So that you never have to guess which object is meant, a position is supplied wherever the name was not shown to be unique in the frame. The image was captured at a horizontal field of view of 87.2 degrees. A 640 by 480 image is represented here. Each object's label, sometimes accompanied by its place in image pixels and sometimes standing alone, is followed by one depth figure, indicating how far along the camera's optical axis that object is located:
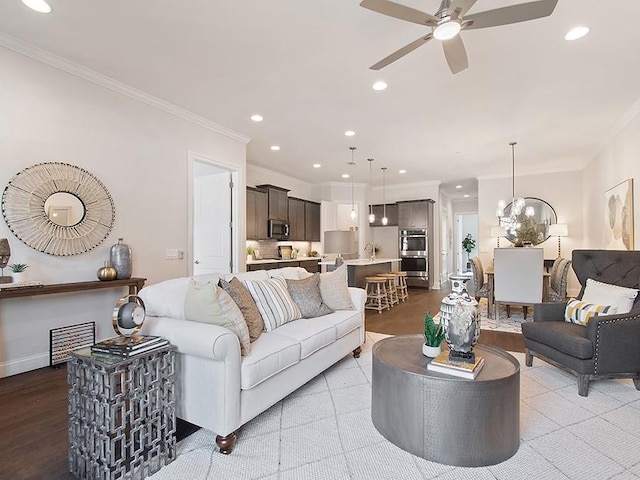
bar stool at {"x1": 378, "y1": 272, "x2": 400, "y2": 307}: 6.23
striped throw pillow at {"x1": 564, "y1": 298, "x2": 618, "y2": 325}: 2.74
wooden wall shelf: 2.65
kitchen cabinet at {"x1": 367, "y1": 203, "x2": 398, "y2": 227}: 9.21
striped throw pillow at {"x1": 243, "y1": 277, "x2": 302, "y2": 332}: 2.65
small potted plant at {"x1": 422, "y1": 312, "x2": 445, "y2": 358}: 2.10
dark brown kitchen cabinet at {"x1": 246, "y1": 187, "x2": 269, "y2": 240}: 6.23
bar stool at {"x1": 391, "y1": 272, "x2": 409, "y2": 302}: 6.90
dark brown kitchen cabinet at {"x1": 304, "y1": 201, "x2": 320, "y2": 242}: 7.88
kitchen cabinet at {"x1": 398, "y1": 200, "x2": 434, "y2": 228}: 8.70
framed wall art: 4.32
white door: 5.11
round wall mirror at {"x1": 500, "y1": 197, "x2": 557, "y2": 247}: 7.32
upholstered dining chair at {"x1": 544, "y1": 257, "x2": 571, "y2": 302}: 4.79
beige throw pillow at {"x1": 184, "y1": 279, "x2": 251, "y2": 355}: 2.05
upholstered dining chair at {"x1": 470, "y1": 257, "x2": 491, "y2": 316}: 5.39
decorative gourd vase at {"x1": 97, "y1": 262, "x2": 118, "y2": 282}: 3.29
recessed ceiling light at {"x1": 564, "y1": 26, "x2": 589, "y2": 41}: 2.64
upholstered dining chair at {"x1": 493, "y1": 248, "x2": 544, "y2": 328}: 4.55
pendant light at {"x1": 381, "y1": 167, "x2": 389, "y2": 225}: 9.00
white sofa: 1.82
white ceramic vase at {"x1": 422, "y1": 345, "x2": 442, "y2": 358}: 2.12
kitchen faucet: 8.56
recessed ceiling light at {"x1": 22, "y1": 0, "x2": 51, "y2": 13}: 2.38
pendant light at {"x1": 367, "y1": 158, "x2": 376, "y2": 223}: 6.67
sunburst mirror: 2.89
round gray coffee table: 1.71
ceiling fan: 1.86
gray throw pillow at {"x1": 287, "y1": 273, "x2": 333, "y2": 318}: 3.07
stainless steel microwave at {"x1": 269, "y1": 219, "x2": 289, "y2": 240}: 6.69
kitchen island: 5.71
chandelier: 6.23
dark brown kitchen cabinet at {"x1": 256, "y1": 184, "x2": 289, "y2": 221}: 6.65
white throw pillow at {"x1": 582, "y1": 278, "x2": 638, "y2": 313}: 2.68
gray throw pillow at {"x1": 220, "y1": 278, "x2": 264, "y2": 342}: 2.35
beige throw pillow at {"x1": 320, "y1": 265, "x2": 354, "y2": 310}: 3.30
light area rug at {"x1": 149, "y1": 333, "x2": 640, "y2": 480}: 1.67
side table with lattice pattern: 1.54
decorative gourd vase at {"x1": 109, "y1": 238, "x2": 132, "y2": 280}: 3.44
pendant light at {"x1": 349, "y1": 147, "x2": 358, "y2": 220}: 5.88
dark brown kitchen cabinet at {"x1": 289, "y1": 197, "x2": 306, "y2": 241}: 7.35
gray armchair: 2.51
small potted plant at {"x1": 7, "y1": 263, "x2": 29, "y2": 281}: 2.81
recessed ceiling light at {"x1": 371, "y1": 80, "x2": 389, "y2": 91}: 3.48
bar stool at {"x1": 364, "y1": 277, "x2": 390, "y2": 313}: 5.81
